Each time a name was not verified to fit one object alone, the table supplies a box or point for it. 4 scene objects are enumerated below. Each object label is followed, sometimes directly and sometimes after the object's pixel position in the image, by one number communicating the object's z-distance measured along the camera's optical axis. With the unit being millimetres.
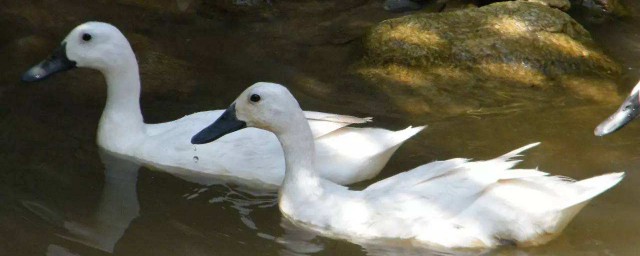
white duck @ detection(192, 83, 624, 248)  11148
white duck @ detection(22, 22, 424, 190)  12914
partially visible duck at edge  12328
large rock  15578
